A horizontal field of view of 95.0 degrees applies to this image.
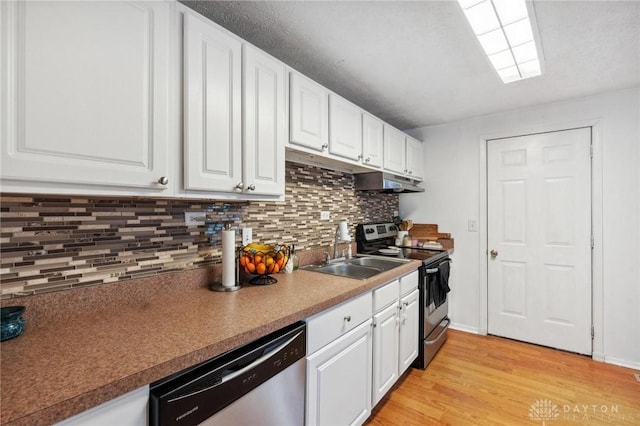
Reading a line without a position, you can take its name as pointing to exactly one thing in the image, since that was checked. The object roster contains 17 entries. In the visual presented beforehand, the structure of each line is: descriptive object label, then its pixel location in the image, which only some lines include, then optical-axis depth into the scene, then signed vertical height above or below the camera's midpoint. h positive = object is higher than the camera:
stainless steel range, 2.37 -0.59
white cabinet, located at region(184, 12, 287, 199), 1.17 +0.44
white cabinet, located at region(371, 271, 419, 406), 1.78 -0.81
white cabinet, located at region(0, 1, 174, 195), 0.80 +0.36
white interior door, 2.63 -0.24
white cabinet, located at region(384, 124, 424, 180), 2.63 +0.58
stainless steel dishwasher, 0.79 -0.55
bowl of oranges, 1.52 -0.26
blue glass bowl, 0.86 -0.34
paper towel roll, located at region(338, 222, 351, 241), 2.32 -0.15
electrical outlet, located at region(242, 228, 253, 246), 1.73 -0.14
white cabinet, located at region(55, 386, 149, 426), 0.66 -0.48
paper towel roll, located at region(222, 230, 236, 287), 1.45 -0.23
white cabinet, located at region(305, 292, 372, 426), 1.29 -0.75
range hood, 2.58 +0.28
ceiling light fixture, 1.42 +1.01
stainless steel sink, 2.12 -0.42
